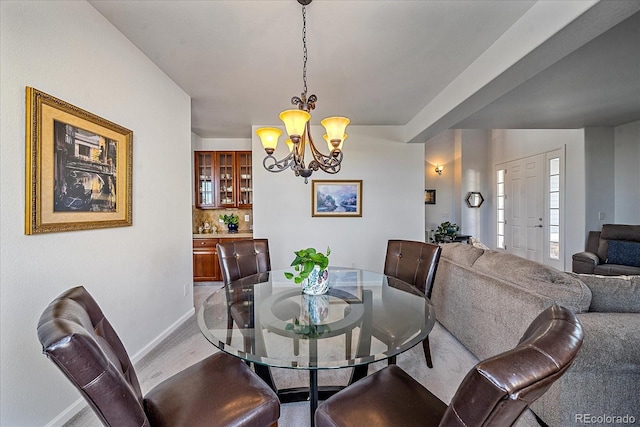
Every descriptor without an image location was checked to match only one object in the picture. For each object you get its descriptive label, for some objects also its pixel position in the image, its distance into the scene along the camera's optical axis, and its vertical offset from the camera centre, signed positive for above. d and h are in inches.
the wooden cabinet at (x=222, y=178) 181.0 +21.2
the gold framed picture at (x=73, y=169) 55.2 +10.1
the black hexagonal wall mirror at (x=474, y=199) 254.6 +10.3
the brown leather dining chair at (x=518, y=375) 22.9 -14.2
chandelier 68.1 +20.1
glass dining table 45.9 -23.7
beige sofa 52.6 -25.7
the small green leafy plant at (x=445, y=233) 234.4 -19.8
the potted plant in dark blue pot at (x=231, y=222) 185.5 -8.0
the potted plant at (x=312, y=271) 67.2 -15.7
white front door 209.5 +2.4
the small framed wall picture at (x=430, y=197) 260.6 +12.5
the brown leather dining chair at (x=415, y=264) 83.7 -18.2
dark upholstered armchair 138.4 -24.1
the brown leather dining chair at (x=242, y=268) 62.4 -21.2
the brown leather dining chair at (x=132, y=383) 26.6 -23.3
